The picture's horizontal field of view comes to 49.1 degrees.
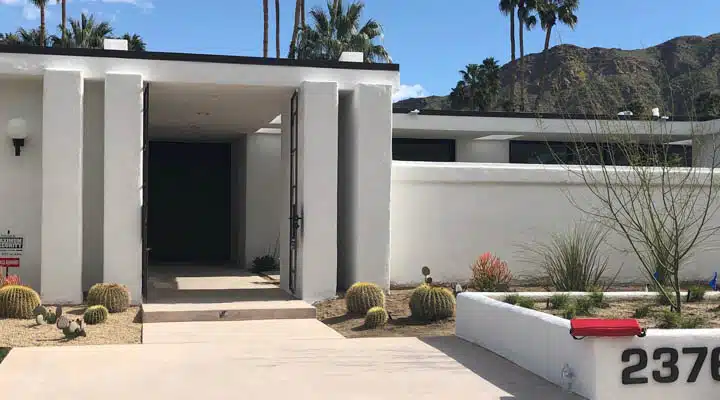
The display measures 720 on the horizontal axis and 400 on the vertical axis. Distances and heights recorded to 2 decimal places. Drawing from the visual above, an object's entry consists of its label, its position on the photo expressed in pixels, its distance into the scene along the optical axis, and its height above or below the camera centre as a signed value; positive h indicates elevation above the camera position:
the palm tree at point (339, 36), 30.91 +6.78
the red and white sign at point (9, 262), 11.73 -0.85
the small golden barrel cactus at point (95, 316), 10.03 -1.41
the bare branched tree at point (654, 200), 9.13 +0.09
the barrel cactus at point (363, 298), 10.88 -1.29
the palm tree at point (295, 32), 32.29 +7.17
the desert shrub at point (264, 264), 16.94 -1.27
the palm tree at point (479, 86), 44.44 +6.78
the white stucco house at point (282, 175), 11.40 +0.48
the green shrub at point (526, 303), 8.91 -1.12
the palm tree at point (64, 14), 37.22 +9.13
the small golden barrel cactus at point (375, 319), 10.12 -1.46
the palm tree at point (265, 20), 31.82 +7.54
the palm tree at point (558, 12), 42.53 +10.47
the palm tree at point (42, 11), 36.45 +9.17
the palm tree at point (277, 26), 34.34 +7.81
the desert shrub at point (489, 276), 11.93 -1.09
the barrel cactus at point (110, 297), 10.80 -1.27
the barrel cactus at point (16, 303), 10.20 -1.27
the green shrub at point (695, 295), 9.84 -1.13
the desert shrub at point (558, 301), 9.13 -1.12
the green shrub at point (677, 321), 7.68 -1.17
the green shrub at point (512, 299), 9.16 -1.10
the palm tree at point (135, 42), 37.68 +7.89
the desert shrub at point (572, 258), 11.40 -0.83
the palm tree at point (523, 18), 42.94 +10.35
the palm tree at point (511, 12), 43.38 +10.73
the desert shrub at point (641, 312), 8.53 -1.17
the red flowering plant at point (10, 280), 11.04 -1.07
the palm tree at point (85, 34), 35.97 +7.94
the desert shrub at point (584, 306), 8.69 -1.14
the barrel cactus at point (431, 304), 10.29 -1.30
